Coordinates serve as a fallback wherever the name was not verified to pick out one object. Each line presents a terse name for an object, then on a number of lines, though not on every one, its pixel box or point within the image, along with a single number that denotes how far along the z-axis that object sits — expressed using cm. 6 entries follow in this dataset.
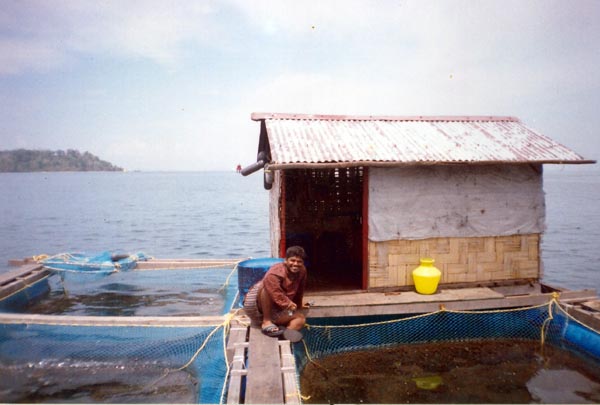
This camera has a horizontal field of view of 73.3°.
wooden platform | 500
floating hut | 813
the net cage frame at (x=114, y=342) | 695
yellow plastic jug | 802
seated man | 609
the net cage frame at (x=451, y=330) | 773
